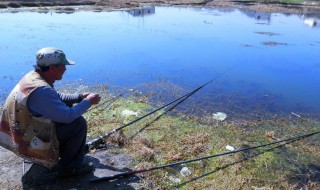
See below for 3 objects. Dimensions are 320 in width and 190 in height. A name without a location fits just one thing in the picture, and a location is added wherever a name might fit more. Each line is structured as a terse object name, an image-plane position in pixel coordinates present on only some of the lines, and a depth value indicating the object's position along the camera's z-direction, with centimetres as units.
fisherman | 341
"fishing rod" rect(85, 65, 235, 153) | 472
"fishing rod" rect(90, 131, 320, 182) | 410
